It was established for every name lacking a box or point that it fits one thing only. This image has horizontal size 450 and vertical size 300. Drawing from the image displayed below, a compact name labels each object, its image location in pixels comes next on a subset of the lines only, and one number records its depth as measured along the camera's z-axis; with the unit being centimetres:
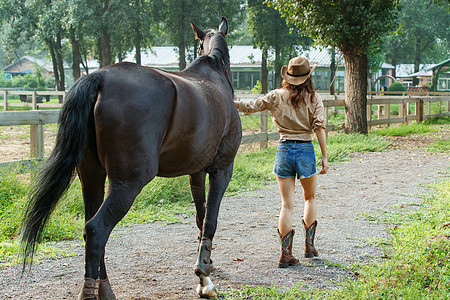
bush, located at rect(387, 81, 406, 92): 4575
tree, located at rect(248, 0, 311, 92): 3659
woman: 450
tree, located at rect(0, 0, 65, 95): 2992
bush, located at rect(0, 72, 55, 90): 5540
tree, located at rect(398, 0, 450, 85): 5826
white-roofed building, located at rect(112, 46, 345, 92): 5384
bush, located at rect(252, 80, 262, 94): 3366
